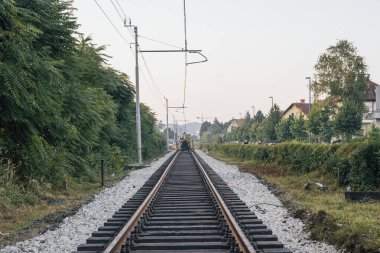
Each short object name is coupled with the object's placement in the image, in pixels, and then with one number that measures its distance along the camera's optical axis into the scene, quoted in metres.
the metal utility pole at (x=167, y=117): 73.49
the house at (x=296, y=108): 117.38
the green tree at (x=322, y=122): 58.39
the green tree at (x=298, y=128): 67.00
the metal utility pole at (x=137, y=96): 29.13
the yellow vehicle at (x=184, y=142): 72.12
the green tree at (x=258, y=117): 105.31
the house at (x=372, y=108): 78.51
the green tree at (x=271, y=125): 78.62
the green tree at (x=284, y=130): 71.81
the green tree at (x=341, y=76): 63.88
